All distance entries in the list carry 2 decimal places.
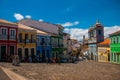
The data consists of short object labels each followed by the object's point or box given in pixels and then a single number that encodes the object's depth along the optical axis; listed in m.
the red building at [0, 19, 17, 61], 14.34
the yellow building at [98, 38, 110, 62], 23.74
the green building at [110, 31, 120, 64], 19.87
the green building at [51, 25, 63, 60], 21.27
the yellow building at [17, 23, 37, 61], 16.09
